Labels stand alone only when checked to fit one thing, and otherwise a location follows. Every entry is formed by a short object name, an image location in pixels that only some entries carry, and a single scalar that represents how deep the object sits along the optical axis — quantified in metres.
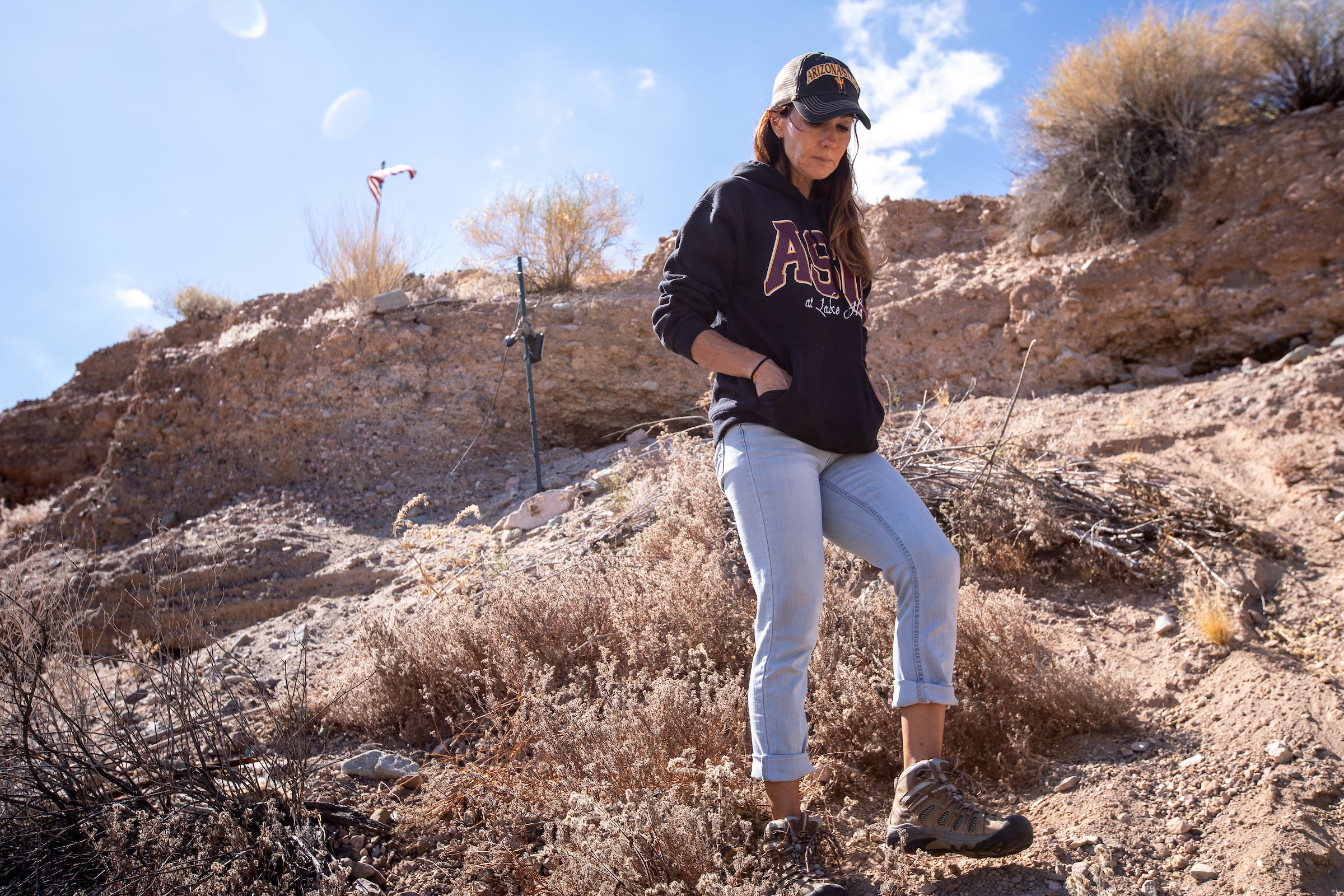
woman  1.59
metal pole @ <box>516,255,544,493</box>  6.59
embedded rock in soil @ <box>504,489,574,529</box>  5.48
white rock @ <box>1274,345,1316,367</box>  4.71
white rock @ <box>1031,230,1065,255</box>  6.52
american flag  10.53
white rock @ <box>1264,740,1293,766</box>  1.96
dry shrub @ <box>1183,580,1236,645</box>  2.62
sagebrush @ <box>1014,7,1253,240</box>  6.04
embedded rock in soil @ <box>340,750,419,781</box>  2.43
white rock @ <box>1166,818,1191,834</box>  1.78
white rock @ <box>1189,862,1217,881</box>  1.62
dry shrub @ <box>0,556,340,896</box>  1.78
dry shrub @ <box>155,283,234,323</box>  10.38
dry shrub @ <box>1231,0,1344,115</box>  5.80
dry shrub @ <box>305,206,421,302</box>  9.74
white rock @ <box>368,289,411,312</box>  8.84
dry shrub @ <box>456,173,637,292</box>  10.02
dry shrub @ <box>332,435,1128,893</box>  1.74
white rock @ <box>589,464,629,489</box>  5.16
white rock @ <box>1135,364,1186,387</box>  5.48
